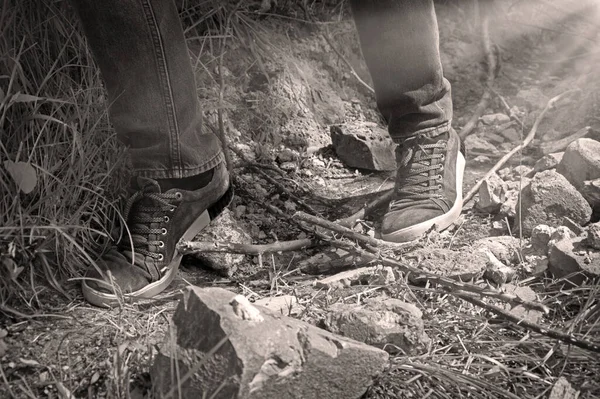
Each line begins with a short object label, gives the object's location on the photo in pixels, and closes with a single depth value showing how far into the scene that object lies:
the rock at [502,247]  1.91
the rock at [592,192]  2.03
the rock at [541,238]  1.88
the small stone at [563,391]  1.34
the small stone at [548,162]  2.30
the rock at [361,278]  1.76
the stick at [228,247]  1.87
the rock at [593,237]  1.76
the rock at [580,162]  2.09
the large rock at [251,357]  1.18
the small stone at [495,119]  2.83
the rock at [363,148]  2.55
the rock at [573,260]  1.67
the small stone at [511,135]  2.72
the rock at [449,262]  1.78
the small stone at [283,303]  1.63
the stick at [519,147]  2.31
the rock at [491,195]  2.18
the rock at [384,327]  1.46
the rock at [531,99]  2.92
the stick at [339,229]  1.93
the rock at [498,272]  1.78
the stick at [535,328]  1.37
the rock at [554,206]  2.01
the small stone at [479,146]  2.66
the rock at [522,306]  1.59
